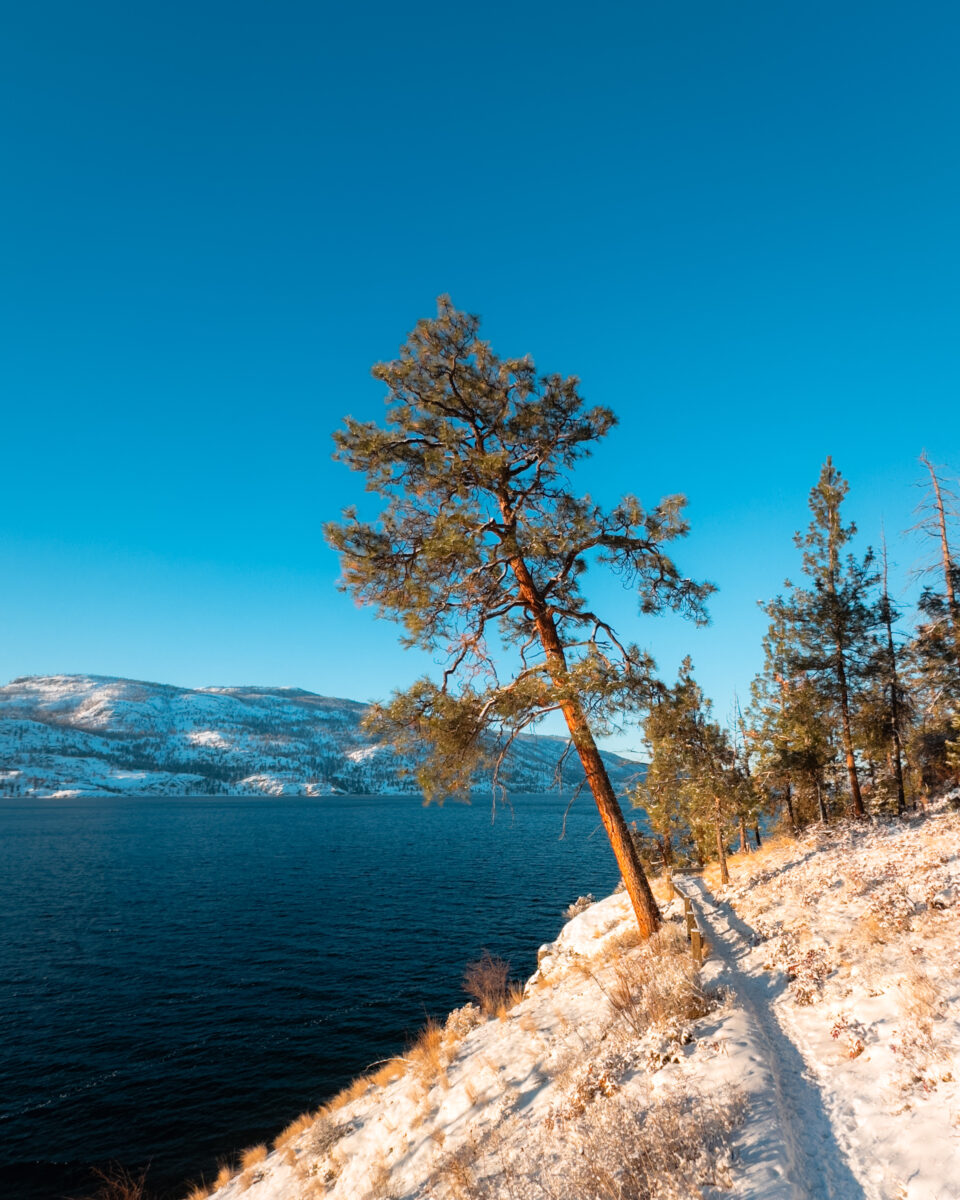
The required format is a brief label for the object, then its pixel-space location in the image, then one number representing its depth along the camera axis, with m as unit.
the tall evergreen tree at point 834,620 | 25.45
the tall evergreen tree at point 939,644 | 20.95
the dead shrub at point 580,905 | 27.75
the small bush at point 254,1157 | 12.77
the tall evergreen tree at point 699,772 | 23.31
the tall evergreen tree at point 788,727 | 26.84
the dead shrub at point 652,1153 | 5.39
